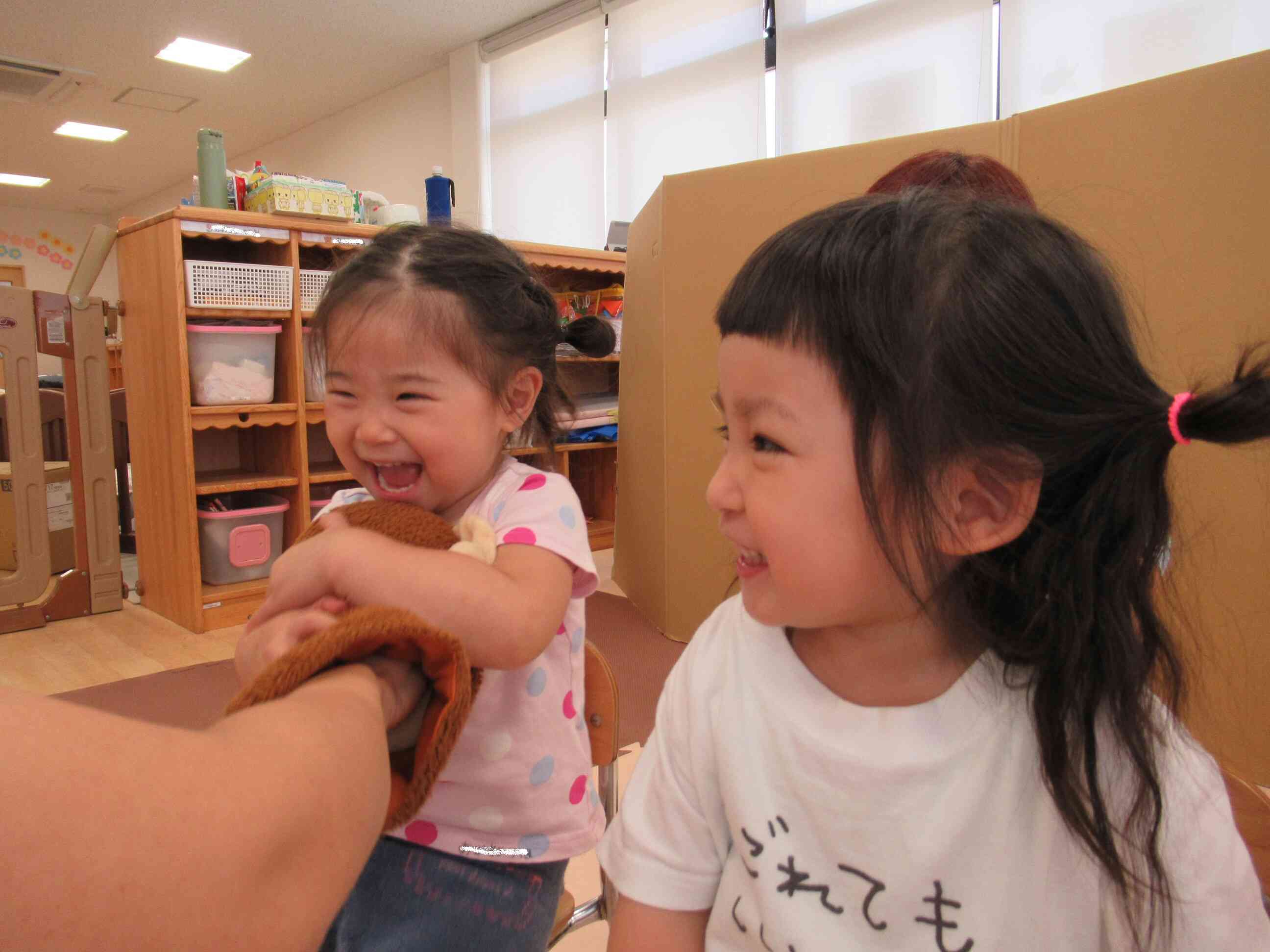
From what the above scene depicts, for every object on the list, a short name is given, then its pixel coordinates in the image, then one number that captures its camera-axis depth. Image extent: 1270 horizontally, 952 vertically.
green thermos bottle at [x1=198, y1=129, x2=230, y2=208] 2.33
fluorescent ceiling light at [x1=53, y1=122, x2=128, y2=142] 5.79
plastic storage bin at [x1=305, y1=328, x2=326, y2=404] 2.49
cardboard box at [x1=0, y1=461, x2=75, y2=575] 2.61
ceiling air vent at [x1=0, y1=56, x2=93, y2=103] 4.67
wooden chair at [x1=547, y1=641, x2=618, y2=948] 0.77
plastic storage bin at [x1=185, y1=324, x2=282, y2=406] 2.27
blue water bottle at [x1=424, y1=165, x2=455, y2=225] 2.60
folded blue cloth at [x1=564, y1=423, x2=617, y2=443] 3.25
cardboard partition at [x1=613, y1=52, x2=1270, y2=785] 1.29
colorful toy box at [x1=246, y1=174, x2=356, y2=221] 2.35
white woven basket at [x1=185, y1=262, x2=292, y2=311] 2.21
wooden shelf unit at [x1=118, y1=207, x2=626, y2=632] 2.24
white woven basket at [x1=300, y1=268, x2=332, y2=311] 2.42
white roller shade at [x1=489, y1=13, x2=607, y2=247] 4.39
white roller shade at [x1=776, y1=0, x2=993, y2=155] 3.05
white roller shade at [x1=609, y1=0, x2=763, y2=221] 3.74
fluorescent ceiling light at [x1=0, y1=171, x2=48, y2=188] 7.07
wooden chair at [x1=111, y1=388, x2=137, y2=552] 3.11
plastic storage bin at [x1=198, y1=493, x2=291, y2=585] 2.39
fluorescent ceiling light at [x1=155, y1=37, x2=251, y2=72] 4.52
